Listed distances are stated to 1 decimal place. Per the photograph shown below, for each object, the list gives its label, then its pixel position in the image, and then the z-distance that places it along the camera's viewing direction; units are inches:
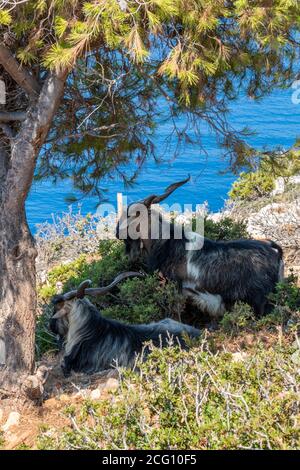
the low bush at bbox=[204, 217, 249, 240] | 395.2
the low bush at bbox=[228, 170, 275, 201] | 607.2
